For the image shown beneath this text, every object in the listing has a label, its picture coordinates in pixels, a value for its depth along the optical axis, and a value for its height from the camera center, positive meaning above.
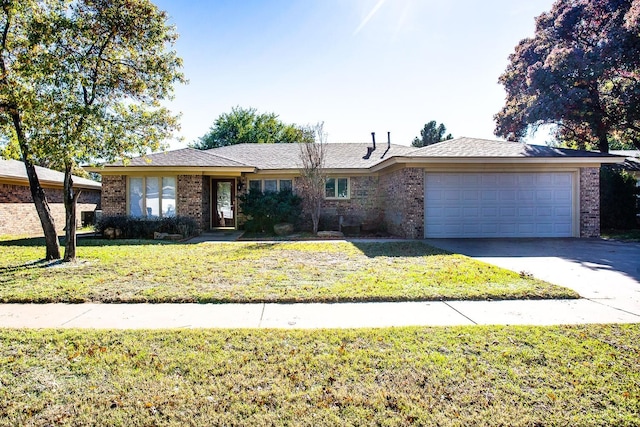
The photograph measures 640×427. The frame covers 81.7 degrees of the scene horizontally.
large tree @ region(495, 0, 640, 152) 15.39 +5.96
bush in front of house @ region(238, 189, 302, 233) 14.78 -0.09
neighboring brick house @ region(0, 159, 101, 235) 14.38 +0.33
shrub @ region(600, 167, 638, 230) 15.79 +0.14
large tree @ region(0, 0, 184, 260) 7.12 +2.61
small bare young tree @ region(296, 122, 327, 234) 14.58 +1.34
